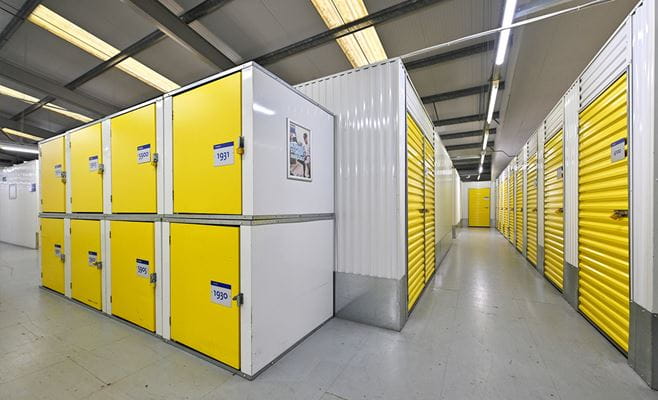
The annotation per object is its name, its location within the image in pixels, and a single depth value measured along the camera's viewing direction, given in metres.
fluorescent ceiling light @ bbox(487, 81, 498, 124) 4.96
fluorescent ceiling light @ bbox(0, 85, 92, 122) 6.09
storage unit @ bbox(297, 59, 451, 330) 2.63
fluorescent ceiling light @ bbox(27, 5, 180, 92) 3.82
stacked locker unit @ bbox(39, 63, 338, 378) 1.93
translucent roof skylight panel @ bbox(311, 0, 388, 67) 3.57
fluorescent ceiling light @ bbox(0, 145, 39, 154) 5.94
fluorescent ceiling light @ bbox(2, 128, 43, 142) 9.32
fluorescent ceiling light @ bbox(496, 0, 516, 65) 2.57
